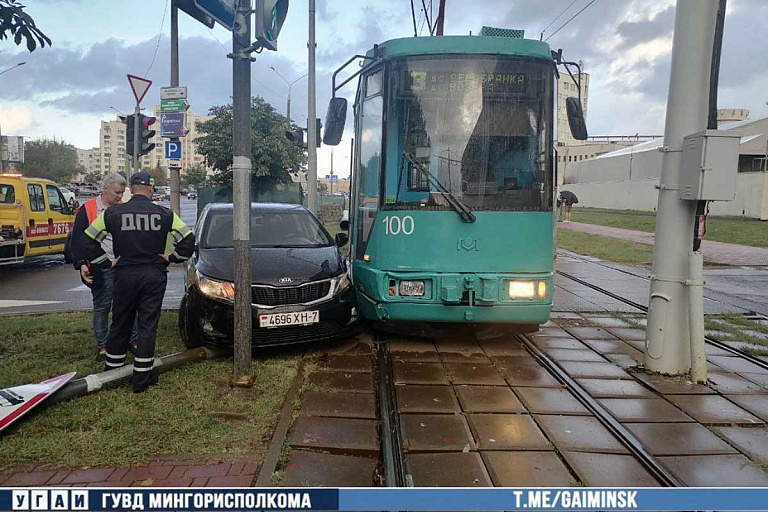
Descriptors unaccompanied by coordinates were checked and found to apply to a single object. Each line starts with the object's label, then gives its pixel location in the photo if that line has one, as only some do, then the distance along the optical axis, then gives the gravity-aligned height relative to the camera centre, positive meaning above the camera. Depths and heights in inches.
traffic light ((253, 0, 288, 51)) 187.5 +56.9
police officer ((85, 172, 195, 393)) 191.5 -23.1
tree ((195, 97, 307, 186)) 892.0 +83.5
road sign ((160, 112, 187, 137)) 513.7 +64.2
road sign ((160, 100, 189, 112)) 517.7 +80.2
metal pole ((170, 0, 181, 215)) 564.7 +126.0
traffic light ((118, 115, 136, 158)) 472.1 +50.9
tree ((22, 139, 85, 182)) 2884.6 +178.7
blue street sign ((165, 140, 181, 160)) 536.1 +42.9
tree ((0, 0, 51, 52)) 165.9 +48.1
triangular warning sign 492.4 +92.1
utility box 199.0 +15.0
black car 226.5 -38.0
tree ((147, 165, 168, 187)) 3813.7 +128.9
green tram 239.8 +8.7
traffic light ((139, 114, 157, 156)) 473.4 +51.0
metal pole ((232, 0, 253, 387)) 195.9 +1.5
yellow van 480.7 -22.4
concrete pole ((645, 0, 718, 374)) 209.2 +1.9
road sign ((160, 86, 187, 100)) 519.5 +91.4
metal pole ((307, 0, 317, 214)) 636.7 +57.2
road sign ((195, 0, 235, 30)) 185.9 +60.6
